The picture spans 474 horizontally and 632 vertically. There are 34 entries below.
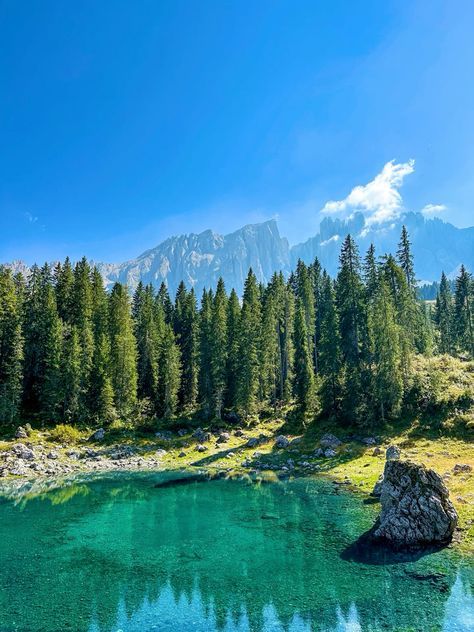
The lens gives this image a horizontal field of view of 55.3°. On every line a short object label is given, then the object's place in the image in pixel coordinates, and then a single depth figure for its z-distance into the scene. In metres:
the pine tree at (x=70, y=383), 69.94
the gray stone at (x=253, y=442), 60.86
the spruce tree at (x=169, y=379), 77.44
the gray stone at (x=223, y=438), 64.69
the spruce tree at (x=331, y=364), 64.56
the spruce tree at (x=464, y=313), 87.75
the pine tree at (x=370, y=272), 78.12
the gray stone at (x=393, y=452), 42.38
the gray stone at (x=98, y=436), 65.31
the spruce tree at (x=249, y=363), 72.38
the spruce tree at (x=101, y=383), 71.81
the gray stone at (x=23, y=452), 53.99
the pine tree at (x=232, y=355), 77.44
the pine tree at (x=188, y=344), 85.50
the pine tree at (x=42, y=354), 70.19
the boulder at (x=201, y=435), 65.81
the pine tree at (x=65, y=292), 84.25
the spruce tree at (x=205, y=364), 76.50
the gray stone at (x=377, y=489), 35.94
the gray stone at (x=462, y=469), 37.41
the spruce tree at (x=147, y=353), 83.38
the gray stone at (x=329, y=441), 54.91
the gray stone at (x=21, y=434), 60.72
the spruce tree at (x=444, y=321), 104.00
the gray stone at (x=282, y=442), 58.16
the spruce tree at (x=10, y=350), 65.94
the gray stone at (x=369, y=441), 53.38
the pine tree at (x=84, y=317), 72.31
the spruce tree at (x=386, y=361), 58.00
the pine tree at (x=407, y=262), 80.62
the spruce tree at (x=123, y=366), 74.50
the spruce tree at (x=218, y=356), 75.62
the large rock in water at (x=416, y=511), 26.03
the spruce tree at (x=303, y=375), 69.06
